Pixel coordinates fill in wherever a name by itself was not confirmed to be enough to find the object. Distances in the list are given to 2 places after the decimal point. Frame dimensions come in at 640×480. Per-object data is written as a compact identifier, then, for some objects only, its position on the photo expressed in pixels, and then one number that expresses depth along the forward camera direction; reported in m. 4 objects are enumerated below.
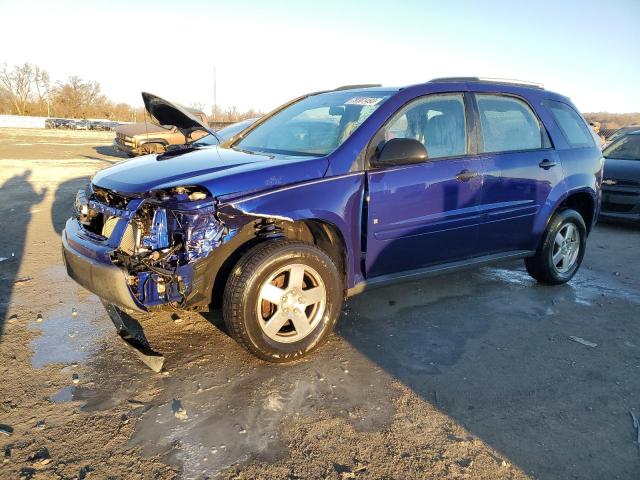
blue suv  2.88
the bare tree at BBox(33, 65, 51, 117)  68.14
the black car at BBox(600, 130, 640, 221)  7.71
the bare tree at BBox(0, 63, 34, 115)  67.81
